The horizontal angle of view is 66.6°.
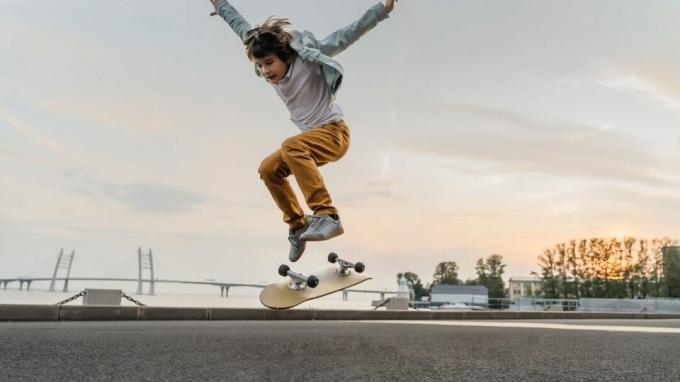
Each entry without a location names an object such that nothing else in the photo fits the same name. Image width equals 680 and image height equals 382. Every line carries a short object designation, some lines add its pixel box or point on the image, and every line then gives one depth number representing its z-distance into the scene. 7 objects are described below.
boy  4.62
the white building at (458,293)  93.25
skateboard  5.20
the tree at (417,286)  130.00
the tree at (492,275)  114.94
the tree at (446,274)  129.56
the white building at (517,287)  147.01
